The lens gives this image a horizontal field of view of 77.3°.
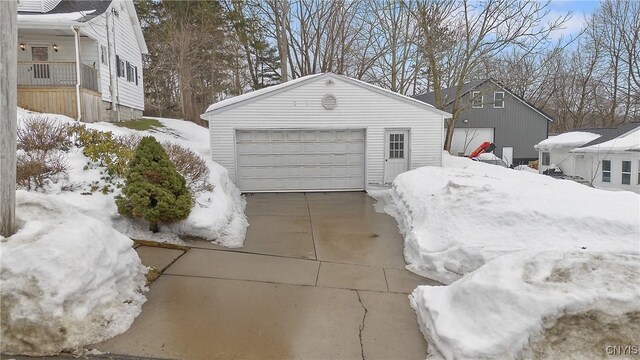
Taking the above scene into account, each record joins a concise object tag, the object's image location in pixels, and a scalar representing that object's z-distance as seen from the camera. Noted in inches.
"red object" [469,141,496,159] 996.6
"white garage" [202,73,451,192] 494.6
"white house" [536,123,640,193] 661.3
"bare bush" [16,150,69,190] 266.8
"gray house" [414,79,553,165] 1136.8
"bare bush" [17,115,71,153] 302.6
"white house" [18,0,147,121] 542.3
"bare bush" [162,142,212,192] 345.1
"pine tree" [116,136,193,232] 264.5
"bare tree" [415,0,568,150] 752.3
